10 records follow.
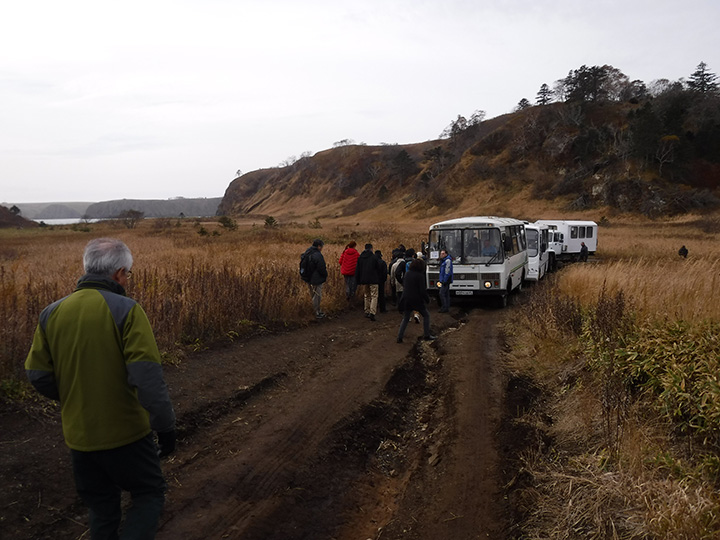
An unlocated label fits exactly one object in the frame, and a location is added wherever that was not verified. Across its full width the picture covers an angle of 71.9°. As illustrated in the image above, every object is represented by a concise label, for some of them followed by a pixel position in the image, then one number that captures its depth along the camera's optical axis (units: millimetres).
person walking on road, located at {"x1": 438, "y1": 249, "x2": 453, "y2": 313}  12973
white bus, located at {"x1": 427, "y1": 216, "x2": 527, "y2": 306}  13883
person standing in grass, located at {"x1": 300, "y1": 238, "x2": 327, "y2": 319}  11359
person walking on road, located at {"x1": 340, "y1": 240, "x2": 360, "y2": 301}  13133
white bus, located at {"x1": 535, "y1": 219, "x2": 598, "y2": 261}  30078
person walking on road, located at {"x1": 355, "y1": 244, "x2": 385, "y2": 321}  12219
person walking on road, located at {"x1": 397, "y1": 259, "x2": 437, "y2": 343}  9898
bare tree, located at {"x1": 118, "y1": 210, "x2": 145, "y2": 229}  59134
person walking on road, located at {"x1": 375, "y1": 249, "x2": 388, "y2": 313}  12531
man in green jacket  2871
